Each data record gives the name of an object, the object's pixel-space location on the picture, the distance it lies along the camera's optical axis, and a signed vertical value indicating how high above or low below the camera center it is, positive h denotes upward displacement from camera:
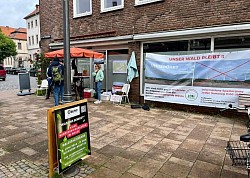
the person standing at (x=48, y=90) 8.90 -0.67
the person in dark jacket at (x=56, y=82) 7.05 -0.24
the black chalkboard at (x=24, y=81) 10.29 -0.31
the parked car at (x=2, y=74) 20.78 +0.10
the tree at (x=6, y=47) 40.62 +5.77
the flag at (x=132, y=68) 7.56 +0.29
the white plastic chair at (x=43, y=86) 9.88 -0.54
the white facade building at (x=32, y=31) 44.06 +10.11
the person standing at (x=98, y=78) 7.93 -0.10
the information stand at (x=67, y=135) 2.69 -0.85
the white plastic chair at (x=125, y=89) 7.81 -0.53
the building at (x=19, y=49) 53.59 +7.45
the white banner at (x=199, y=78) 5.77 -0.07
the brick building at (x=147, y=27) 5.89 +1.74
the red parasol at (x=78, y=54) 7.38 +0.82
